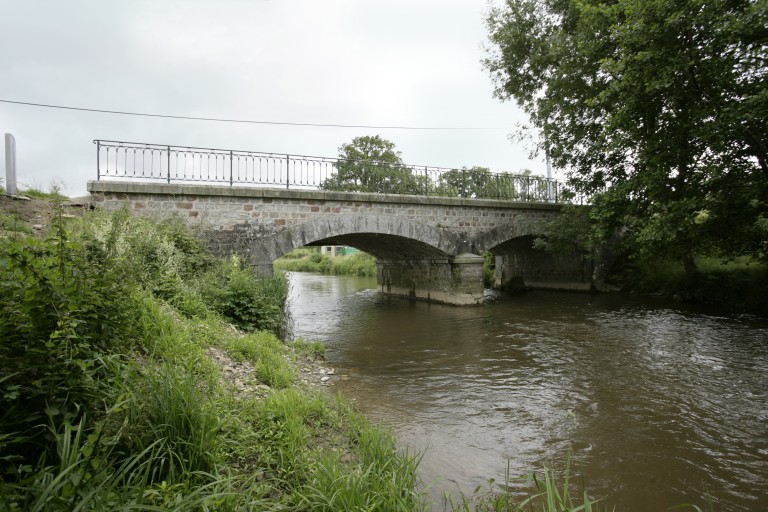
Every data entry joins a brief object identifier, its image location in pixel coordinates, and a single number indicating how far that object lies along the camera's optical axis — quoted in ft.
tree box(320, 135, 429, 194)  35.50
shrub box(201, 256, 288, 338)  20.77
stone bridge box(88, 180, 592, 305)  28.35
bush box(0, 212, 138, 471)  6.19
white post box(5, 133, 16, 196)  23.42
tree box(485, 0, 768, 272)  20.68
